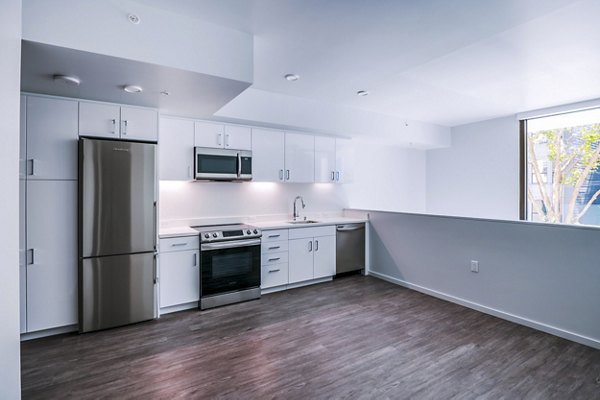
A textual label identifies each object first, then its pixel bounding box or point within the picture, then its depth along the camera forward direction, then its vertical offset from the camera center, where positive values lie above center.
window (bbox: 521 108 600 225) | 4.58 +0.50
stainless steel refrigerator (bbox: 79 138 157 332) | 3.03 -0.34
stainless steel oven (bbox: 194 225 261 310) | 3.67 -0.81
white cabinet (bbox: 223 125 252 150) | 4.11 +0.84
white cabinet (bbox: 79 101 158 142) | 3.08 +0.81
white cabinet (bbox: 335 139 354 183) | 5.18 +0.67
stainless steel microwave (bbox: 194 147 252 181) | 3.87 +0.46
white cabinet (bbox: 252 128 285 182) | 4.32 +0.63
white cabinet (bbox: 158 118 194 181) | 3.71 +0.61
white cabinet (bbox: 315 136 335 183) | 4.93 +0.65
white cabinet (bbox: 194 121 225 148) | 3.91 +0.84
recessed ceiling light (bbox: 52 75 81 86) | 2.44 +0.97
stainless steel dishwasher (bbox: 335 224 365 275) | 4.86 -0.78
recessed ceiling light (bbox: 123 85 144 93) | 2.69 +0.98
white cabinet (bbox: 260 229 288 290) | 4.16 -0.81
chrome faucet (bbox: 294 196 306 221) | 5.06 -0.14
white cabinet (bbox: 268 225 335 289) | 4.20 -0.80
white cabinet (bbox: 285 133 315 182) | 4.62 +0.64
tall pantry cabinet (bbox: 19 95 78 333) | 2.85 -0.13
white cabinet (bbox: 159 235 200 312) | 3.50 -0.83
